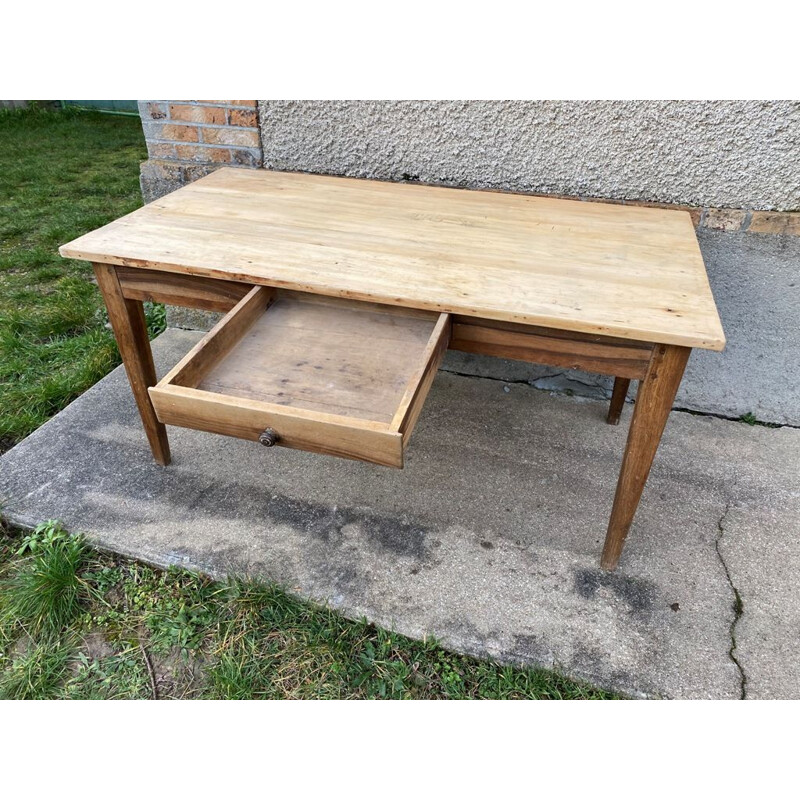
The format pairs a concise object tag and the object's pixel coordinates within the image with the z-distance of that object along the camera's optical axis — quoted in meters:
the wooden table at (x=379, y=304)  1.40
